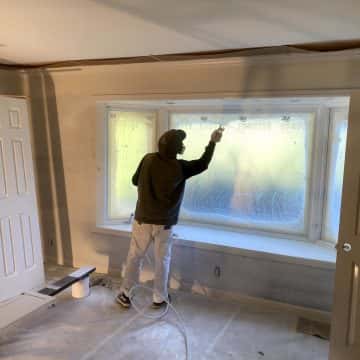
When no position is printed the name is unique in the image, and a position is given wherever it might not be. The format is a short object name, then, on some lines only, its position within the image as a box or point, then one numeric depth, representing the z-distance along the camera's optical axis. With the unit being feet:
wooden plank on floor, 8.43
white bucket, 10.63
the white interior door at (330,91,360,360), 7.19
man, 9.58
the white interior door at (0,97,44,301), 10.23
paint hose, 9.05
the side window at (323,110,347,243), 10.29
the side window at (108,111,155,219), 12.60
